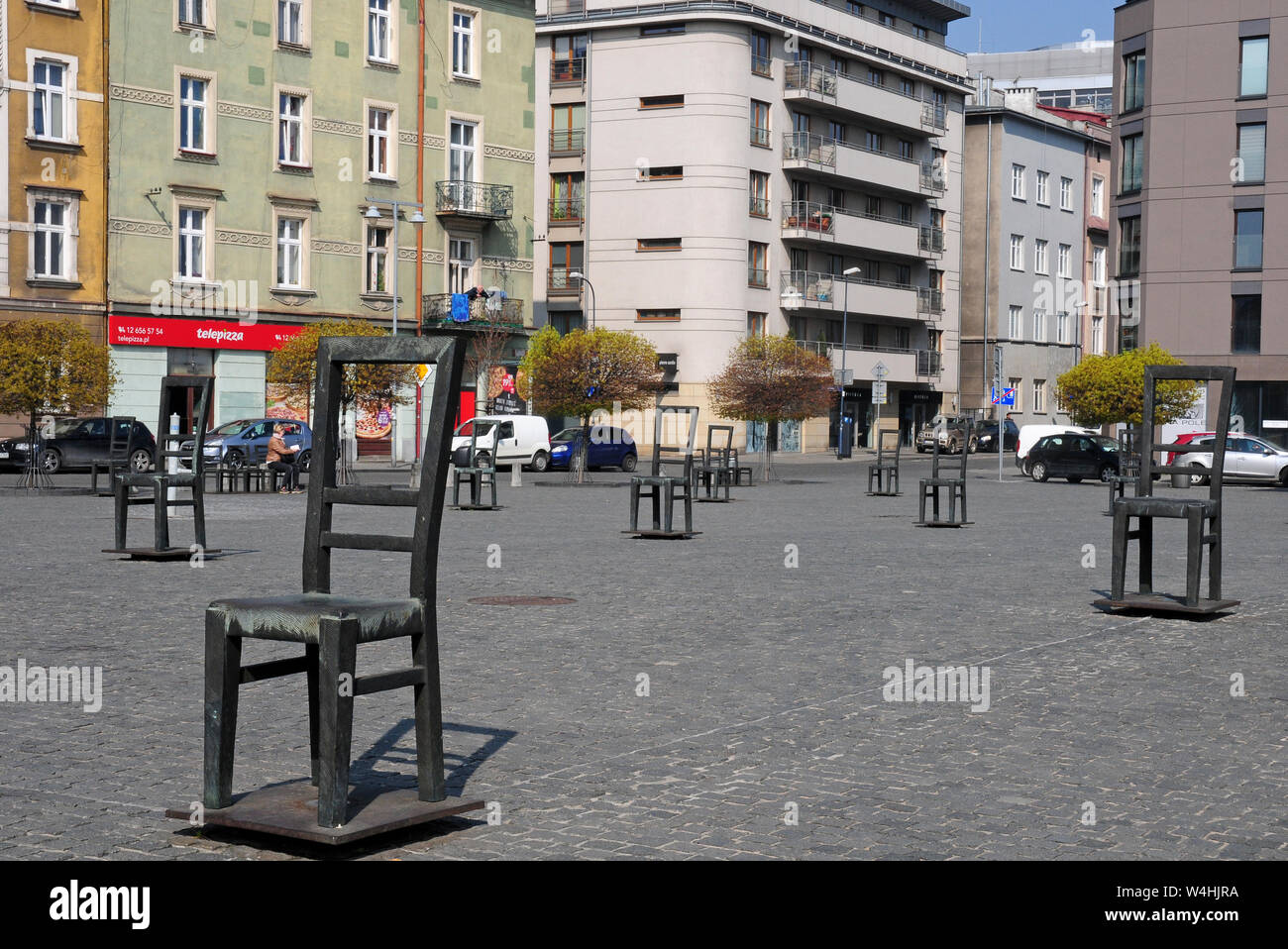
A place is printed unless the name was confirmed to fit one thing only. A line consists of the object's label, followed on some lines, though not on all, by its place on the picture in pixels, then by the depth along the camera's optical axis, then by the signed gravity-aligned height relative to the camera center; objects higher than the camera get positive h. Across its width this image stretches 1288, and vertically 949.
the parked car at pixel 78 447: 39.72 -1.02
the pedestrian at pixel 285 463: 34.88 -1.16
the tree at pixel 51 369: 33.50 +0.74
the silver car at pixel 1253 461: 45.66 -1.01
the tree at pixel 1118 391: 52.22 +1.01
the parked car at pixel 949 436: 76.75 -0.77
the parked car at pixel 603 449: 52.41 -1.12
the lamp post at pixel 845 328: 72.37 +4.07
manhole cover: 12.71 -1.48
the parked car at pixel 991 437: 80.75 -0.83
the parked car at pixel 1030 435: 52.59 -0.48
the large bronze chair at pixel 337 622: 5.27 -0.70
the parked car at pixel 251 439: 40.84 -0.79
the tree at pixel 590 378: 44.66 +0.98
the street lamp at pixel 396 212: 48.72 +5.86
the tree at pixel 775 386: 48.97 +0.91
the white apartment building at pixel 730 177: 68.94 +10.59
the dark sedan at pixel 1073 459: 48.47 -1.10
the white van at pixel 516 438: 49.67 -0.79
